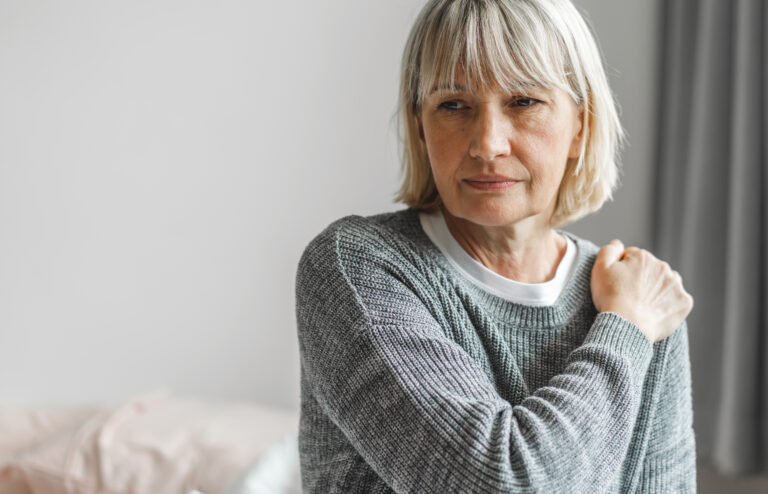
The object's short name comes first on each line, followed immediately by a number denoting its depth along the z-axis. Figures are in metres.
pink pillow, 1.75
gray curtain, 2.24
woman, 0.90
